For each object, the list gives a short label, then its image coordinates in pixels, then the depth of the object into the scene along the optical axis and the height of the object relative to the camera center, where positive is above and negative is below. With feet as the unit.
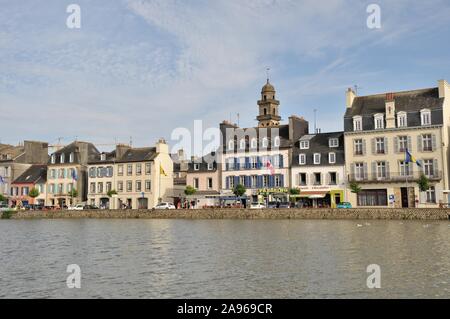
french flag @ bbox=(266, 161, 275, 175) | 193.57 +15.18
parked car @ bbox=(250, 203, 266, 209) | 182.47 +0.62
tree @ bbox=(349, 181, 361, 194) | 178.69 +6.35
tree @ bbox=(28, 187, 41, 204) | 253.34 +8.29
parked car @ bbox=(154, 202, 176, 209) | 207.35 +1.12
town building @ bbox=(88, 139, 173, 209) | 233.55 +14.38
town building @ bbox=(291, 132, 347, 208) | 191.31 +13.68
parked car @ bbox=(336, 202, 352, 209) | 172.35 +0.57
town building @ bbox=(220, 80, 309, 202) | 206.18 +20.29
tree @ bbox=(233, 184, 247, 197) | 204.44 +6.97
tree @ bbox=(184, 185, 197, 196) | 217.77 +7.62
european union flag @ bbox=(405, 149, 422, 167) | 161.99 +14.82
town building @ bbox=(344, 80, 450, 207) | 172.04 +20.54
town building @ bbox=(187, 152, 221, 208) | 220.64 +11.93
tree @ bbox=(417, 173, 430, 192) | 163.84 +7.12
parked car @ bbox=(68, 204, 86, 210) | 221.50 +1.16
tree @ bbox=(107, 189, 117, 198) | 236.22 +7.77
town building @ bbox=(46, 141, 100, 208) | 256.32 +17.87
